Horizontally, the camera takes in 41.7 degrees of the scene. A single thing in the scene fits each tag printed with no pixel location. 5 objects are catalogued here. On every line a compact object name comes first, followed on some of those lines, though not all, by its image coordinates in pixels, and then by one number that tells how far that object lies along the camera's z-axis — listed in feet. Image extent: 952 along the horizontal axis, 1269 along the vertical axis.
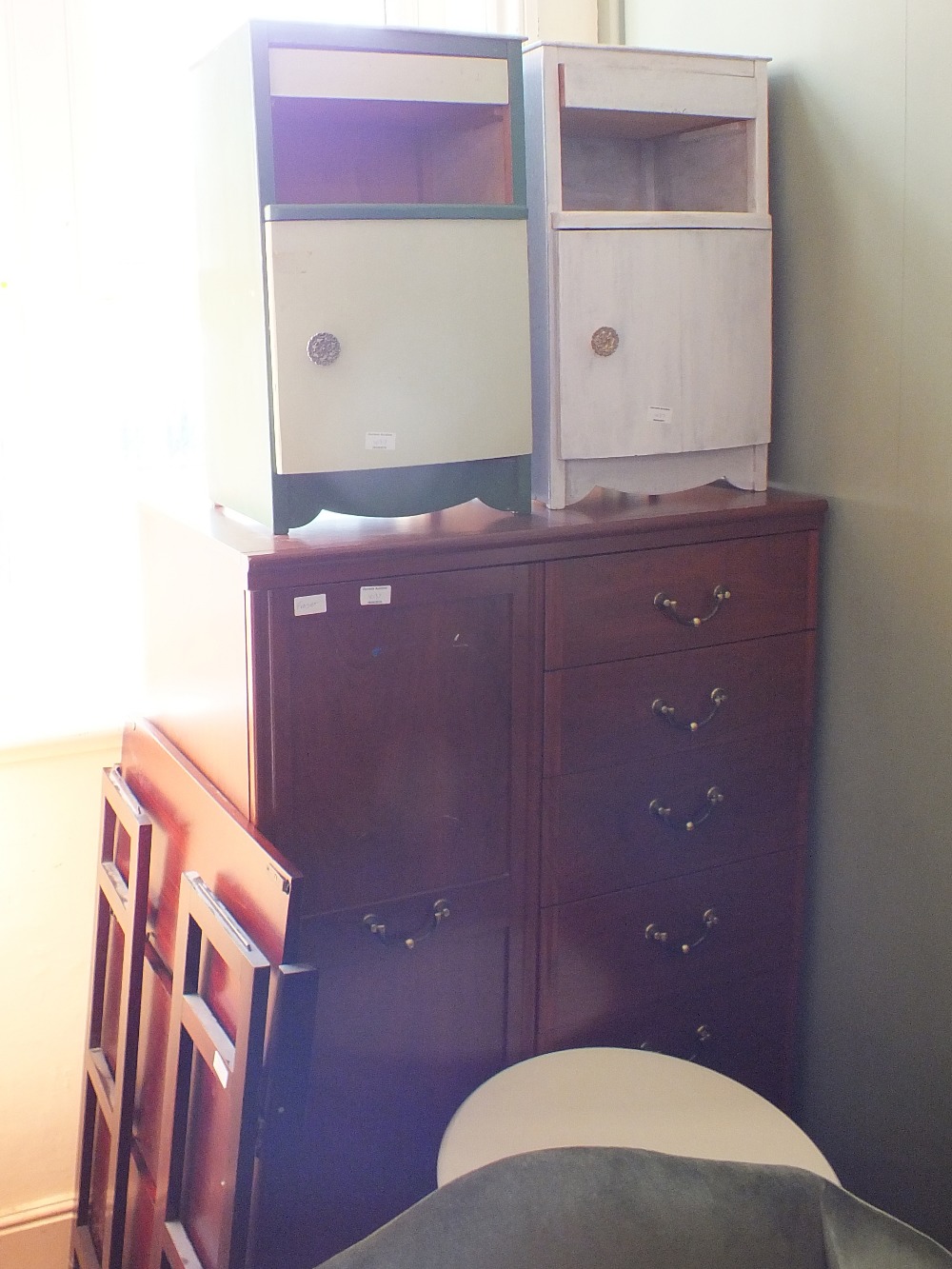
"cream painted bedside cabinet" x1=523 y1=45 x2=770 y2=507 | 5.25
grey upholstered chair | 3.05
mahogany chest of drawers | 4.62
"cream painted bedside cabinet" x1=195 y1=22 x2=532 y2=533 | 4.52
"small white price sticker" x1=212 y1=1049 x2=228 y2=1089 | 4.19
